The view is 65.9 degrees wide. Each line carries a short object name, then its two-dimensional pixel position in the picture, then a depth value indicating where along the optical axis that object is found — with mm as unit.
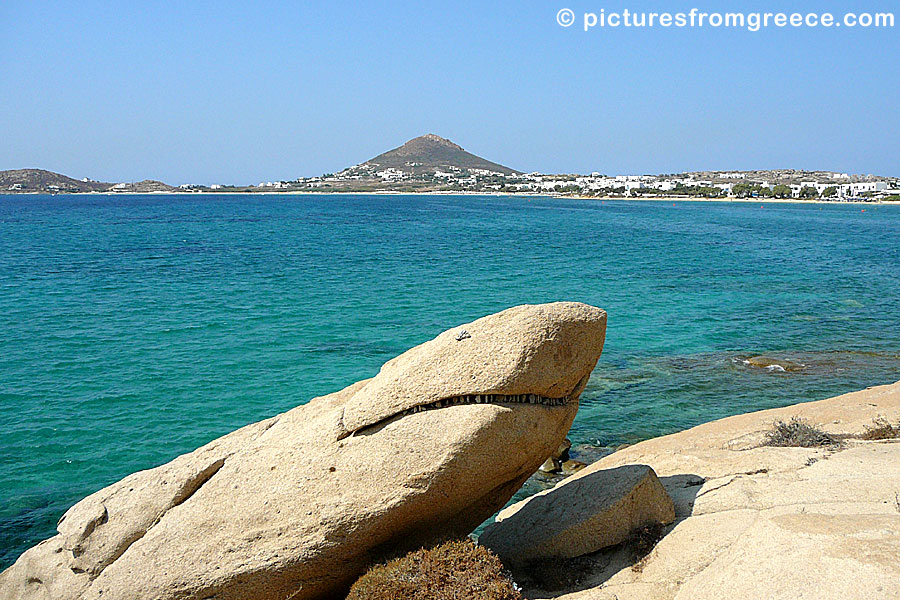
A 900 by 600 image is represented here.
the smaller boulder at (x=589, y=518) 9273
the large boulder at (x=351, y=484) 8375
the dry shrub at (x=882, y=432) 13086
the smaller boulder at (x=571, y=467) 15787
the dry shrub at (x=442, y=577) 7773
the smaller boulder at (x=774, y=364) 23750
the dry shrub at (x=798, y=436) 12727
